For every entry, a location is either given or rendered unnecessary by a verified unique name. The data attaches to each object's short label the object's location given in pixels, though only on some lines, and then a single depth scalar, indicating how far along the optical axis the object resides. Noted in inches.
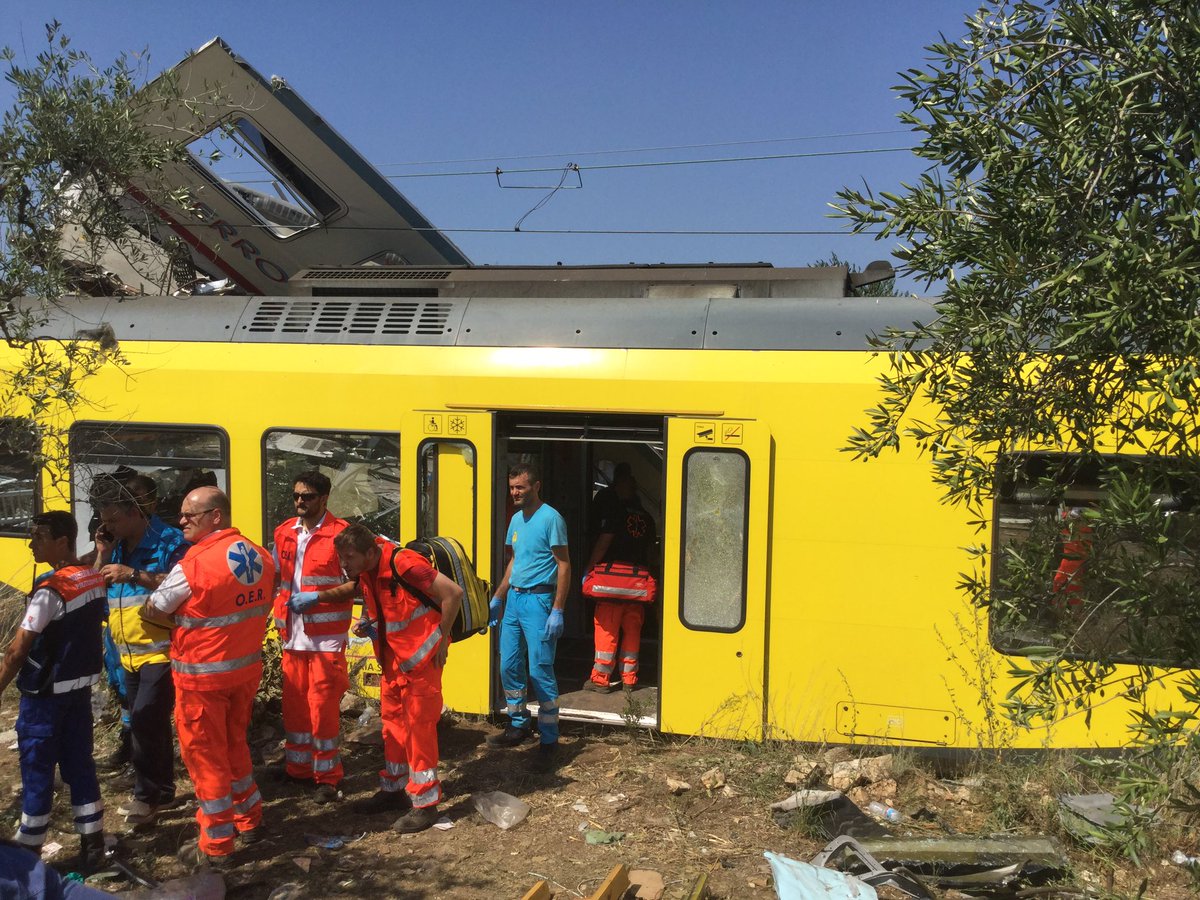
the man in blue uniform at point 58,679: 172.2
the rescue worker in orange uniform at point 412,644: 198.8
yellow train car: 222.5
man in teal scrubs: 234.5
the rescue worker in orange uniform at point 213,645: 177.2
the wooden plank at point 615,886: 163.9
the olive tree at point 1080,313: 96.2
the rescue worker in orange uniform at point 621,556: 277.0
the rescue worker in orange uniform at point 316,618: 208.4
